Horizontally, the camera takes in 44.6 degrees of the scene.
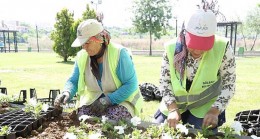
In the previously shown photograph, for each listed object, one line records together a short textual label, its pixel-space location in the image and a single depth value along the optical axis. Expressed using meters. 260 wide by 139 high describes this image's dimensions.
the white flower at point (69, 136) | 1.96
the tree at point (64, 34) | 17.84
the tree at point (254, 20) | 42.09
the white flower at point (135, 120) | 2.26
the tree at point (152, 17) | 32.69
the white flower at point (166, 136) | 1.92
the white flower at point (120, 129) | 2.13
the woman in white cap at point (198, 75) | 2.13
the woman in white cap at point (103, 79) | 2.80
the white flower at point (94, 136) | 1.91
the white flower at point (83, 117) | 2.36
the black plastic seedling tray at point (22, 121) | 2.20
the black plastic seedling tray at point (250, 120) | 2.31
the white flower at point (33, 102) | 2.60
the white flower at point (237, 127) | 2.02
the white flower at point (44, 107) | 2.57
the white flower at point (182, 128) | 2.00
